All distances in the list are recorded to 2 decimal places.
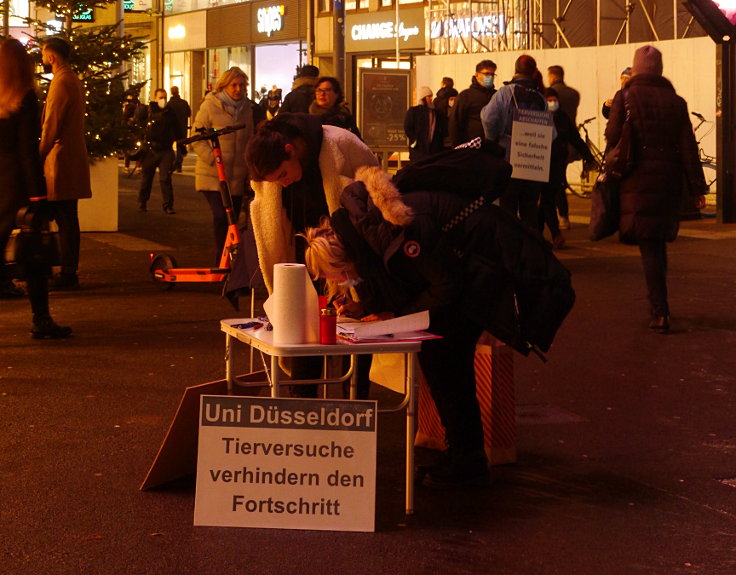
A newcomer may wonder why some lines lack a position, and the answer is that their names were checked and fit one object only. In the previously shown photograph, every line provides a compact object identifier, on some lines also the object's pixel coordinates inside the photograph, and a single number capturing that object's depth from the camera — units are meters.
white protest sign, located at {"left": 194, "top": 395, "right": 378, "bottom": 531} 5.26
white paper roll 5.30
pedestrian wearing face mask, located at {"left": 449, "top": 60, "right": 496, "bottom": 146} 14.45
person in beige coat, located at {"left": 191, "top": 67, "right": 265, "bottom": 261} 11.82
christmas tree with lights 14.91
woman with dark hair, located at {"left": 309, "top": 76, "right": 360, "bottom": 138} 10.66
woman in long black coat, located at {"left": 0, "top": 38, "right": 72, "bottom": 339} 9.52
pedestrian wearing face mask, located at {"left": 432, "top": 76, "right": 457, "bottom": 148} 20.77
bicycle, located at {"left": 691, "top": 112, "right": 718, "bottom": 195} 20.12
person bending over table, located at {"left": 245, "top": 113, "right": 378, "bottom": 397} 6.31
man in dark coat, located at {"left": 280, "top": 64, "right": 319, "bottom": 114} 13.49
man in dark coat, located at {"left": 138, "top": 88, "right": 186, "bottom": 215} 20.20
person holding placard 13.09
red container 5.27
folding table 5.24
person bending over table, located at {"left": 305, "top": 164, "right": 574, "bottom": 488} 5.37
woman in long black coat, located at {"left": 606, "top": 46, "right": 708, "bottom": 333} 9.77
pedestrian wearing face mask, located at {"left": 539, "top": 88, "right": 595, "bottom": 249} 14.52
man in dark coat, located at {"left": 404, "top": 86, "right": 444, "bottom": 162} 16.81
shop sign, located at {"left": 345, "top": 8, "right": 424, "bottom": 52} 38.69
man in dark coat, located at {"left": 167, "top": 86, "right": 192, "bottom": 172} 23.73
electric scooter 11.08
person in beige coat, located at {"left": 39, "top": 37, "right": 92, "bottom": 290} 11.20
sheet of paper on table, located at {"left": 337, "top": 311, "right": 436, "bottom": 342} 5.44
